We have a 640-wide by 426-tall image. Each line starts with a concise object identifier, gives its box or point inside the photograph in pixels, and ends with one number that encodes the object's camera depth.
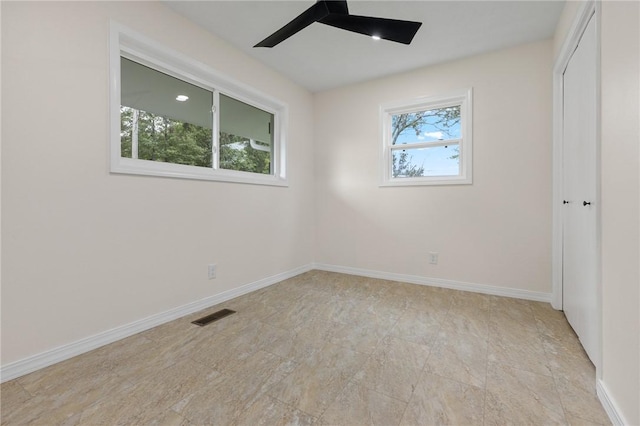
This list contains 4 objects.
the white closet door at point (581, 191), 1.70
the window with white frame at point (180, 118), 2.15
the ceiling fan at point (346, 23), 1.76
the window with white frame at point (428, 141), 3.23
